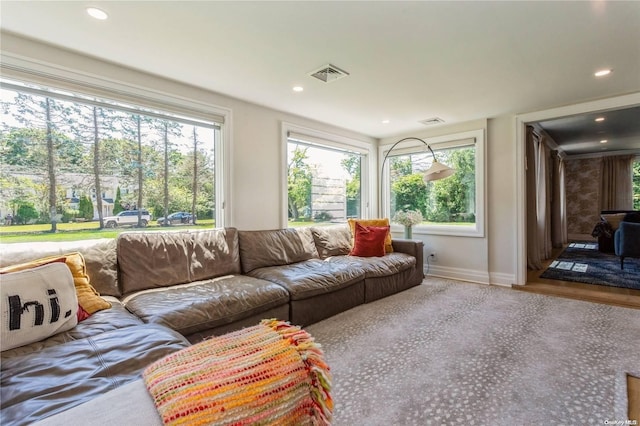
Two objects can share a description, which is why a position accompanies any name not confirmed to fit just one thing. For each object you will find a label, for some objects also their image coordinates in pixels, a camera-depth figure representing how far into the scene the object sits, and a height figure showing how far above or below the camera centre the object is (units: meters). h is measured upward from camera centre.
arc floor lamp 3.76 +0.44
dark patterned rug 4.03 -0.99
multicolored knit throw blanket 0.77 -0.48
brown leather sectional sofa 1.10 -0.58
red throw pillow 3.79 -0.41
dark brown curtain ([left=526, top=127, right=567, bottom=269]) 4.52 +0.08
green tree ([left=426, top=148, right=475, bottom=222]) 4.31 +0.22
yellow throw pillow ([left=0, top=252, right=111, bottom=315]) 1.74 -0.41
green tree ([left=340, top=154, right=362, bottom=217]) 4.84 +0.42
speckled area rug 1.55 -1.03
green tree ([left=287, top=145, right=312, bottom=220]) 3.94 +0.37
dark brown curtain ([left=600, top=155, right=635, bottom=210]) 7.13 +0.54
